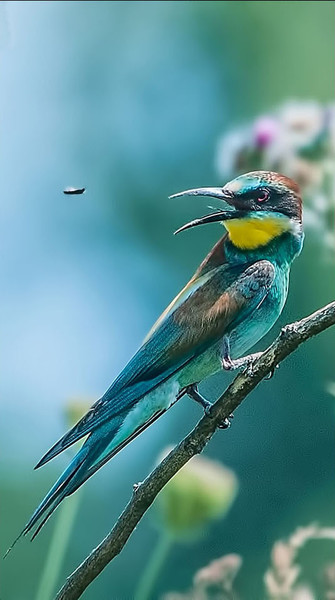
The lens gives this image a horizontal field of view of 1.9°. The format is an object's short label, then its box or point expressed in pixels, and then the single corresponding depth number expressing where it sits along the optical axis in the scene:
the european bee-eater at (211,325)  4.68
